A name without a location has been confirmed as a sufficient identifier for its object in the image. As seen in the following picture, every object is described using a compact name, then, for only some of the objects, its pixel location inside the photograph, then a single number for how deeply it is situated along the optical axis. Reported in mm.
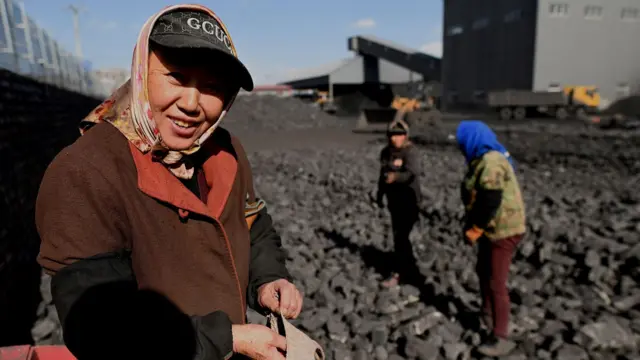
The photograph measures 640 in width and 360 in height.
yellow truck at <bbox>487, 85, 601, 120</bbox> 28312
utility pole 38462
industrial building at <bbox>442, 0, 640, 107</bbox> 37688
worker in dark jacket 4992
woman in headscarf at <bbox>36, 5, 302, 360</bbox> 1101
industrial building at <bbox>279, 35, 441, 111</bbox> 48375
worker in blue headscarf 3475
